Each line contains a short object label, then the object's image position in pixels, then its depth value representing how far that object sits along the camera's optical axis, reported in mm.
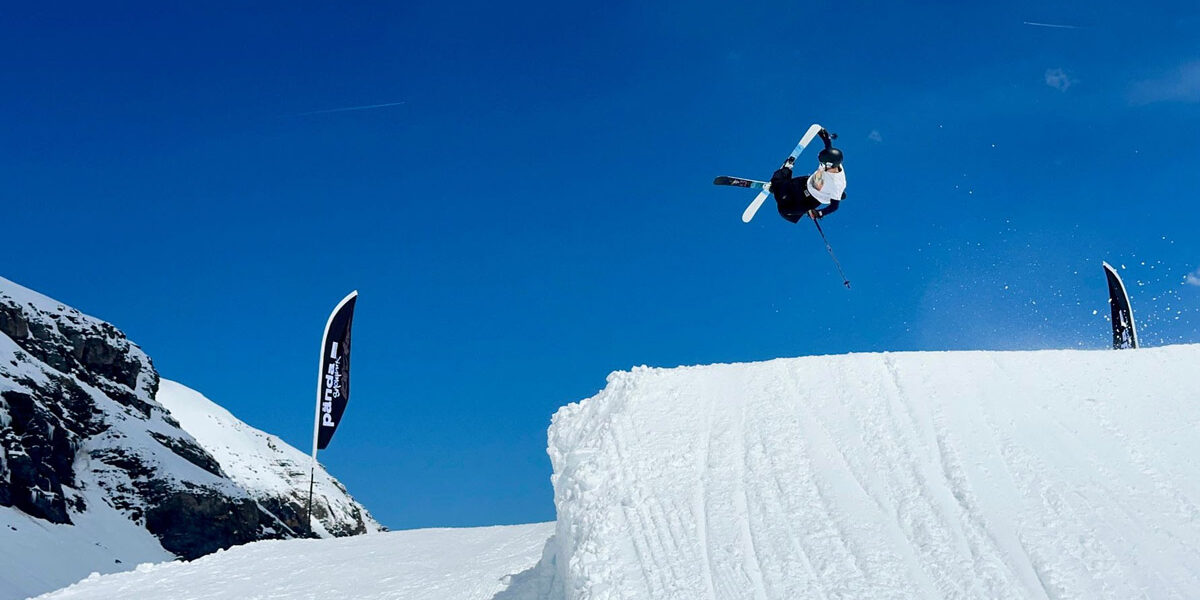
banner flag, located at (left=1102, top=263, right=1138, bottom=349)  20578
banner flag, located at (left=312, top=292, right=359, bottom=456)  19438
